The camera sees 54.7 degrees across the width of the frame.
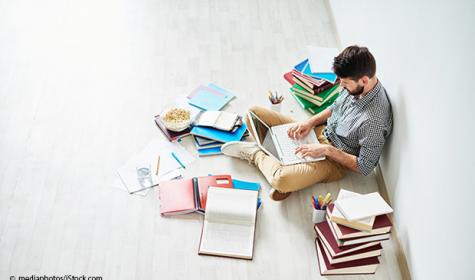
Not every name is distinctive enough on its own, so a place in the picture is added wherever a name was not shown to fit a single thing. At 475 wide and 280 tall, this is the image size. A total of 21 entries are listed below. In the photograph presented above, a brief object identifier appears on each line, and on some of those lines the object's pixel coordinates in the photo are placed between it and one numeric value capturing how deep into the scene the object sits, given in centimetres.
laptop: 258
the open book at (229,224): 236
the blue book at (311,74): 291
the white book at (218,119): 289
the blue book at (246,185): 264
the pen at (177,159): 280
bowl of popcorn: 288
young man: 230
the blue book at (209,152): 286
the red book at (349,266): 224
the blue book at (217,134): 287
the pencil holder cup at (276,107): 296
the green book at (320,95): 300
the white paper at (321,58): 293
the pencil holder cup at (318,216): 240
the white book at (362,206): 210
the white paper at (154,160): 271
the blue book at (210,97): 313
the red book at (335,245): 216
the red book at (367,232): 210
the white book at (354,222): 209
